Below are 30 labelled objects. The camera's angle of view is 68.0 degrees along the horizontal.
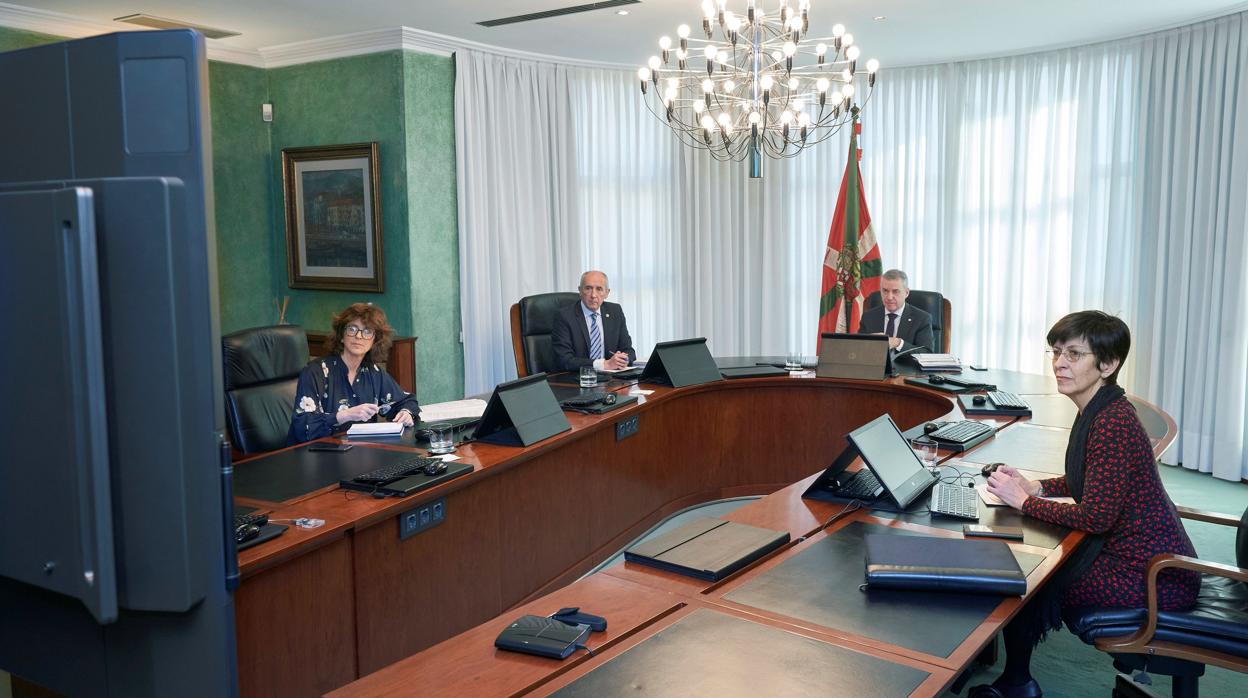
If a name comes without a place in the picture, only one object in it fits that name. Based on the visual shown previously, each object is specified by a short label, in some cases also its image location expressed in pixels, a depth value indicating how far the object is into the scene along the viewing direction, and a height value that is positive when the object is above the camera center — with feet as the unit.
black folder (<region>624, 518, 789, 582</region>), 7.39 -2.47
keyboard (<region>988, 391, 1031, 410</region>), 13.34 -2.18
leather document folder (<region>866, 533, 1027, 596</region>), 6.94 -2.40
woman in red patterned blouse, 8.07 -2.22
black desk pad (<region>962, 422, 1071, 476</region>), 10.59 -2.40
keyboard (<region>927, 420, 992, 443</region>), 11.34 -2.27
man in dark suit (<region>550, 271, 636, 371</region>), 17.06 -1.52
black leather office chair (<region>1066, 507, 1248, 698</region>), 7.73 -3.26
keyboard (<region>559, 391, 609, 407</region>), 13.52 -2.15
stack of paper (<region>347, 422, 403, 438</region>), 11.76 -2.22
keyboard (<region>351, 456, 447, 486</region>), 9.41 -2.26
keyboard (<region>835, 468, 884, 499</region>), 9.15 -2.36
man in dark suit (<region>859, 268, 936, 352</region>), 17.94 -1.42
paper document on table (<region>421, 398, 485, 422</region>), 12.79 -2.21
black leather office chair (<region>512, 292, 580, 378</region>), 17.57 -1.51
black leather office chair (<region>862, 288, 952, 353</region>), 18.60 -1.17
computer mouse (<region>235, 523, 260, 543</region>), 7.63 -2.30
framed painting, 19.67 +0.82
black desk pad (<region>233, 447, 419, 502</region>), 9.32 -2.33
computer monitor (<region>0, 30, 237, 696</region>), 4.68 -0.39
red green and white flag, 21.71 -0.23
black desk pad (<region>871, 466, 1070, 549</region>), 8.18 -2.50
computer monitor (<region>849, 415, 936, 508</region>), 8.75 -2.05
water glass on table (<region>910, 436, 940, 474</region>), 10.23 -2.35
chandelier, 12.16 +2.53
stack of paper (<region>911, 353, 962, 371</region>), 16.25 -1.95
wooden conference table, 6.05 -2.61
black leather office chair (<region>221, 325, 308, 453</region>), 12.37 -1.75
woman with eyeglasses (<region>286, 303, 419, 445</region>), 12.13 -1.79
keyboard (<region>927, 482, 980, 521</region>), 8.70 -2.42
